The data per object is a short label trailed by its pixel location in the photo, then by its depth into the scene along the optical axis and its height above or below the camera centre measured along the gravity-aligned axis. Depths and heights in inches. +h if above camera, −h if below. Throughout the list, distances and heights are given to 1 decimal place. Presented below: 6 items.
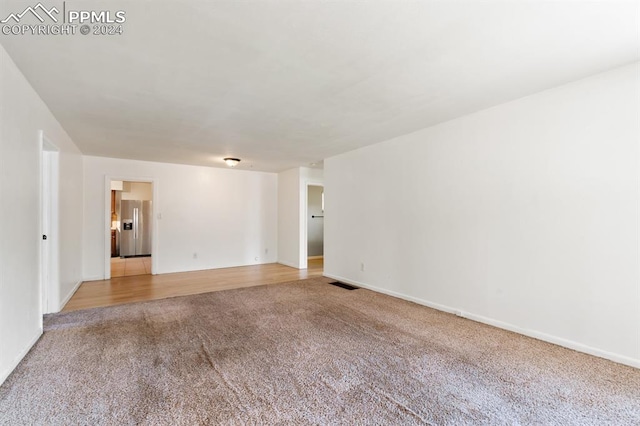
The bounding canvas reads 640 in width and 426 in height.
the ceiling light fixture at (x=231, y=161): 211.4 +37.9
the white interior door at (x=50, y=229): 130.9 -8.7
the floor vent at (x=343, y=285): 184.1 -49.0
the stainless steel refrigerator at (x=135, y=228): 335.6 -20.7
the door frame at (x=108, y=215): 213.5 -3.4
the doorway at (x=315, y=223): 328.2 -13.1
